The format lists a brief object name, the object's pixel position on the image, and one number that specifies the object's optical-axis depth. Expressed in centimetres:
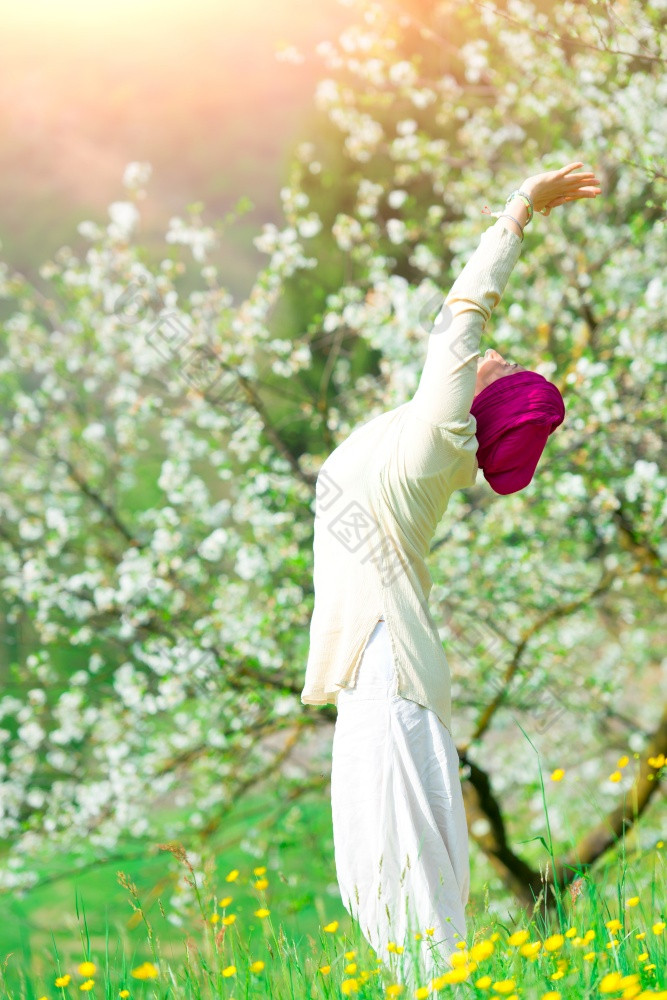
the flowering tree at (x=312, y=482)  1773
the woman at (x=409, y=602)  1385
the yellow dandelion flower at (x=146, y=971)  1359
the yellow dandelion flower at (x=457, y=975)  1340
